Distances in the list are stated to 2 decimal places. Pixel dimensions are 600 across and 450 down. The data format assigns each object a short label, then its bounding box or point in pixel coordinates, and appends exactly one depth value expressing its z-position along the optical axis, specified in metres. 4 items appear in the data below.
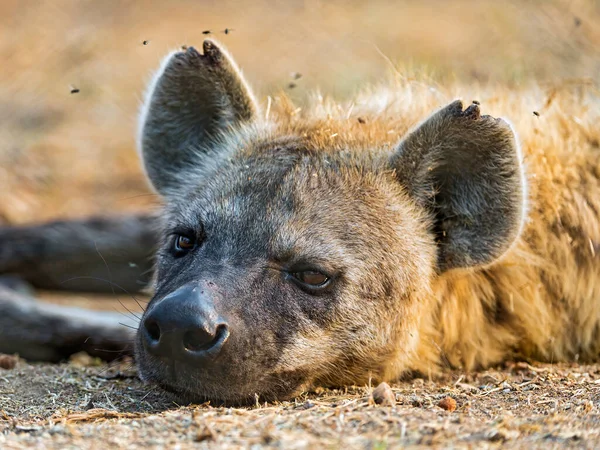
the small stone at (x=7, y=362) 6.77
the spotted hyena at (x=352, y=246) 5.21
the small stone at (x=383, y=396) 4.99
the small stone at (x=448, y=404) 4.98
